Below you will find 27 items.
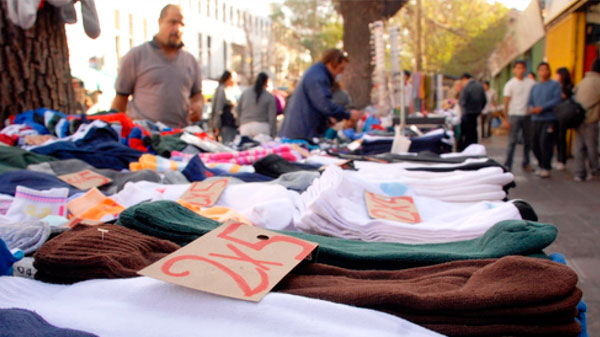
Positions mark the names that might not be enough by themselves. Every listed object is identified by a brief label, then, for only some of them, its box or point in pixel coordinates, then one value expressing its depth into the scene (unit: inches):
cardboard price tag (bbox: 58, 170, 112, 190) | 78.4
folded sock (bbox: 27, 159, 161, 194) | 81.2
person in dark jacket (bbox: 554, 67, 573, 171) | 295.0
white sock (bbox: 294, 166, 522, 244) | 52.6
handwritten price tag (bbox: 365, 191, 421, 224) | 58.3
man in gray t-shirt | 147.2
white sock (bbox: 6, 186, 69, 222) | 62.6
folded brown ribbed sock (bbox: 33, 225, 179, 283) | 36.8
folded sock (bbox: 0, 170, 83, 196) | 73.0
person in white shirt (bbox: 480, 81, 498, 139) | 610.2
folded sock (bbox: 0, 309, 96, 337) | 29.2
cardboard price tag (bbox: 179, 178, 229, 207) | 65.1
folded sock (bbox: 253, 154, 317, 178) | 88.7
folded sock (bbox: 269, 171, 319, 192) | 71.4
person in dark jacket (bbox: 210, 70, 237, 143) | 322.3
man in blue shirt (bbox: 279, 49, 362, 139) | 179.5
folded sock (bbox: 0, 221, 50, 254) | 47.2
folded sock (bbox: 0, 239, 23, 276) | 39.9
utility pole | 830.5
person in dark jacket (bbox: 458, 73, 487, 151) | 373.7
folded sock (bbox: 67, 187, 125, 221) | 62.3
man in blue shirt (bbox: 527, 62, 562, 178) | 293.4
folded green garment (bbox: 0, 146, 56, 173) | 88.3
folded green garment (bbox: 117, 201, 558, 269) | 41.0
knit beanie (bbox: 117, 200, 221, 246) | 44.5
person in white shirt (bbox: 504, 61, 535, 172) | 318.3
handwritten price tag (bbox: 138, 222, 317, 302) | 32.9
